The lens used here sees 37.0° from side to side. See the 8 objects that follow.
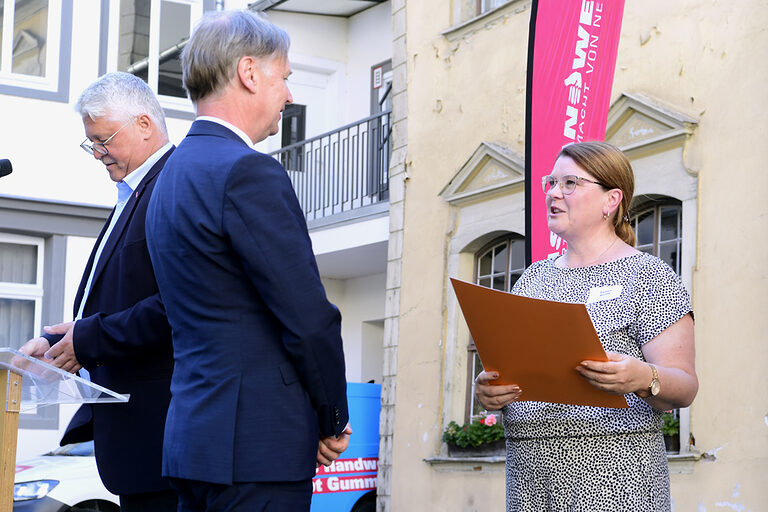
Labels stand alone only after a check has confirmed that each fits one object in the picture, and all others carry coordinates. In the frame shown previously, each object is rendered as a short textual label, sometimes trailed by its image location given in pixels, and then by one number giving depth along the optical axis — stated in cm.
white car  967
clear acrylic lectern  307
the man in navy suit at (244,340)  279
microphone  401
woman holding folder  331
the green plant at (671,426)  880
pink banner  592
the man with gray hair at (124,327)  363
